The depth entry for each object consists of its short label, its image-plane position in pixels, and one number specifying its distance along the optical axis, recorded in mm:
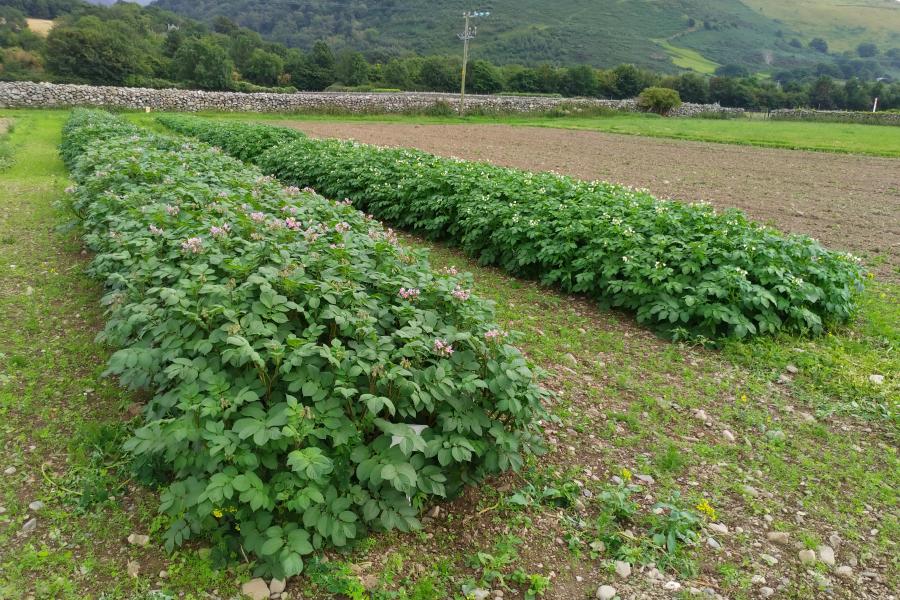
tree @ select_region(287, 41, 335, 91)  74688
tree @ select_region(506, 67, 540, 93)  75812
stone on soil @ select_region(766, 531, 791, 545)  2934
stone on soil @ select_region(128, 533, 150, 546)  2688
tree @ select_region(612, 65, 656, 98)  72438
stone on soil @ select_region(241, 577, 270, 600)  2436
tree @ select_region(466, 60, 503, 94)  74625
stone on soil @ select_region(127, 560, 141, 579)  2516
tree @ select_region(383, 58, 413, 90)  75562
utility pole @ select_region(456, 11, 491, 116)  38897
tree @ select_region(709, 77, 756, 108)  74312
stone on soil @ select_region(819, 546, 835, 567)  2814
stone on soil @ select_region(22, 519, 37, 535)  2735
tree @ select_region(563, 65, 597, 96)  72000
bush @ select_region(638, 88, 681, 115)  53062
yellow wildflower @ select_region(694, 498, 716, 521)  3092
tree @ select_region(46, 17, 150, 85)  49688
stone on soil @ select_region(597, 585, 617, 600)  2549
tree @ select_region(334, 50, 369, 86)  75375
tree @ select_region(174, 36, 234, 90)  57719
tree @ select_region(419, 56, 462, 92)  76812
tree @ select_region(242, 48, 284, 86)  71062
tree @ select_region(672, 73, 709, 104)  74438
